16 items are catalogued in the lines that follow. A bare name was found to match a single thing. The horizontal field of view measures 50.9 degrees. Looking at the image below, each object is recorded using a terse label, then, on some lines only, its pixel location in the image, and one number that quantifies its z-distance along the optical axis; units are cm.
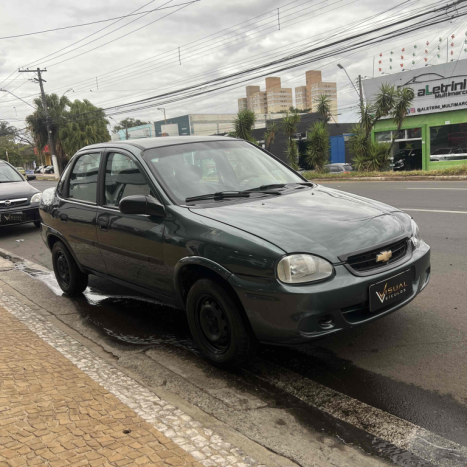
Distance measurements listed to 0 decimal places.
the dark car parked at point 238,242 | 304
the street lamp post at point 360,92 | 3172
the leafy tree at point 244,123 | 2955
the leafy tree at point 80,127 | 5250
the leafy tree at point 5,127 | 11938
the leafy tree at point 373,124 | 2444
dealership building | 2727
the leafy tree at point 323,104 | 3234
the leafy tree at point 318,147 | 2705
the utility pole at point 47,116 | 4575
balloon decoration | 2773
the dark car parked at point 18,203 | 1020
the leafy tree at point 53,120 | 5366
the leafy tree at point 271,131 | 3194
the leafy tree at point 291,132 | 2866
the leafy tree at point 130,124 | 10971
